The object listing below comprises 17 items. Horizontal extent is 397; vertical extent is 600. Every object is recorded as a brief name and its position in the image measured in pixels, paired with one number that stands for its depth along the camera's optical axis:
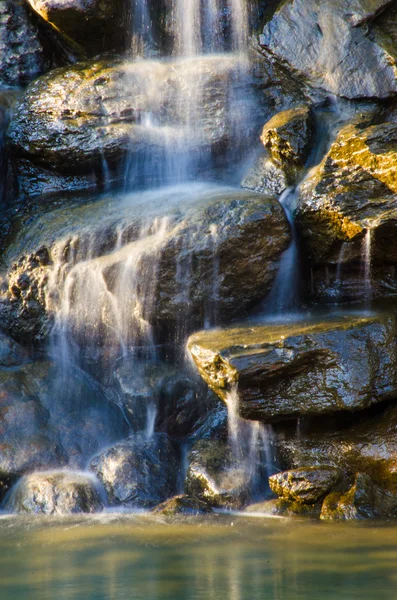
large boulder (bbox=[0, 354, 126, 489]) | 13.40
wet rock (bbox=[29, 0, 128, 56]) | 18.80
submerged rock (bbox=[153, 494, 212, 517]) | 11.32
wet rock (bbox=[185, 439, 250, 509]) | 11.91
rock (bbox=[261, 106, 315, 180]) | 15.55
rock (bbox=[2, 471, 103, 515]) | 11.88
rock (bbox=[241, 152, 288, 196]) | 15.82
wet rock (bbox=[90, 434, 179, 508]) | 12.27
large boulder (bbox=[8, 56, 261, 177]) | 17.33
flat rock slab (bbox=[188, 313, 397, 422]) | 11.96
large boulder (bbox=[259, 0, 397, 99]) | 16.78
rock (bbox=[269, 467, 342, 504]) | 11.21
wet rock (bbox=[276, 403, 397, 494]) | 11.84
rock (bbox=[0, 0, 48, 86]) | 20.28
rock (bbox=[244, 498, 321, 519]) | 11.09
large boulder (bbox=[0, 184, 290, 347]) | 13.95
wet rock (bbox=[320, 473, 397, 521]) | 10.67
